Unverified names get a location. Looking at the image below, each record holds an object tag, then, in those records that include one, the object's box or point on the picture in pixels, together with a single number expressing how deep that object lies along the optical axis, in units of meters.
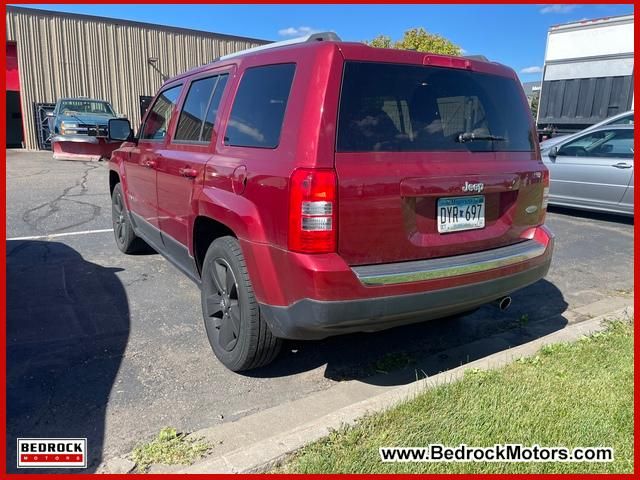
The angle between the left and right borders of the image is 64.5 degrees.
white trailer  13.59
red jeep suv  2.58
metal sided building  19.84
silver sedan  7.98
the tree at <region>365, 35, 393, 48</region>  25.14
